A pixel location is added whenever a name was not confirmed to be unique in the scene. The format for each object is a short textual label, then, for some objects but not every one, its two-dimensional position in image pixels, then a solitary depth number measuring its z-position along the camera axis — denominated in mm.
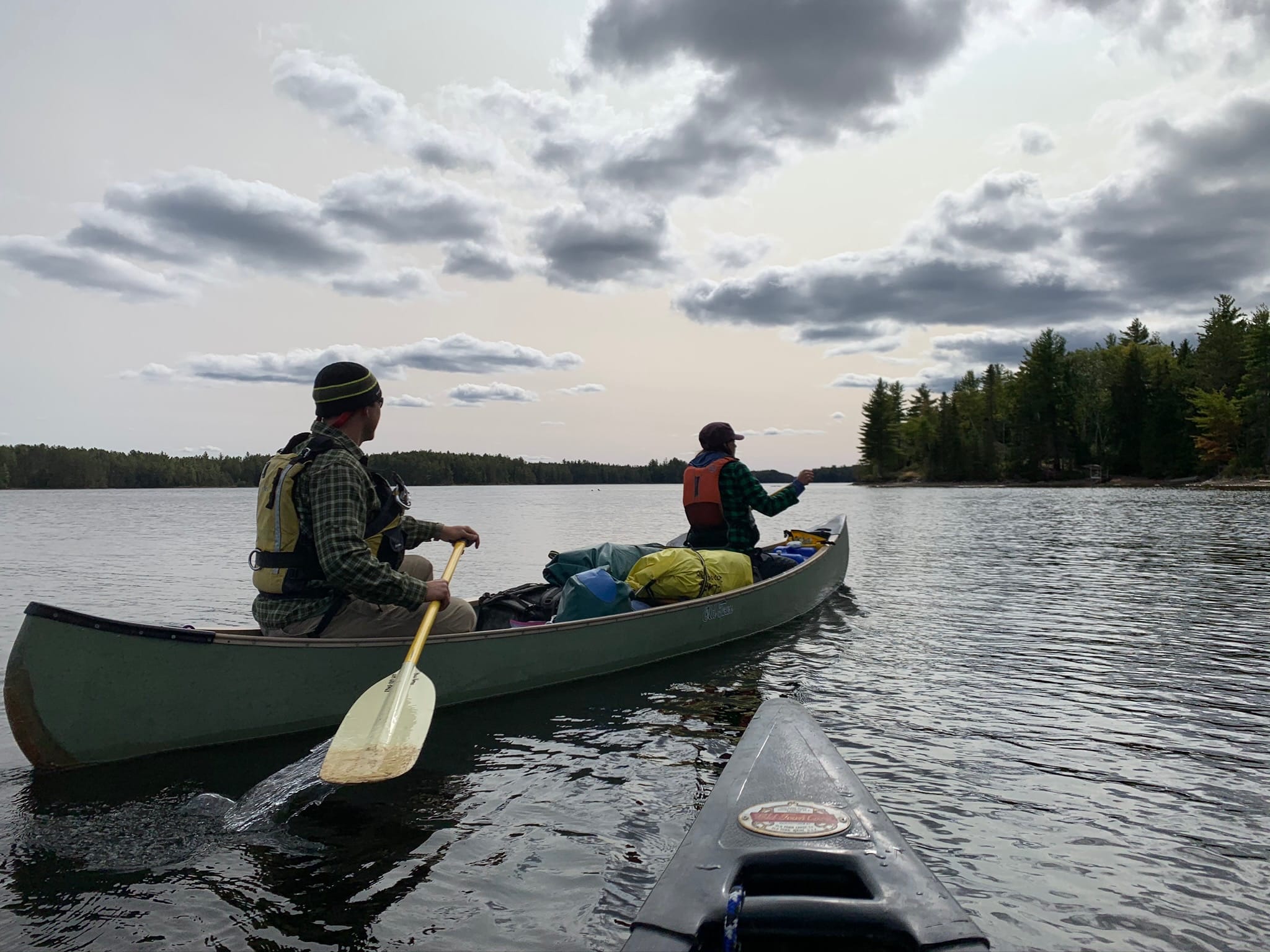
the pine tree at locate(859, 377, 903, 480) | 103438
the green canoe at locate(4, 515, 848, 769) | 4539
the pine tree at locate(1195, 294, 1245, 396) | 64812
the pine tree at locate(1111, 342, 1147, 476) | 68750
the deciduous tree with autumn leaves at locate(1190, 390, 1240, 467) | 57697
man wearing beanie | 4871
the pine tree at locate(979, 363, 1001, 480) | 86312
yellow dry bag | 8125
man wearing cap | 9055
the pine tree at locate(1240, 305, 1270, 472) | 54875
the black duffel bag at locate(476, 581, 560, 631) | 7535
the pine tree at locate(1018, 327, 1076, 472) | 75375
